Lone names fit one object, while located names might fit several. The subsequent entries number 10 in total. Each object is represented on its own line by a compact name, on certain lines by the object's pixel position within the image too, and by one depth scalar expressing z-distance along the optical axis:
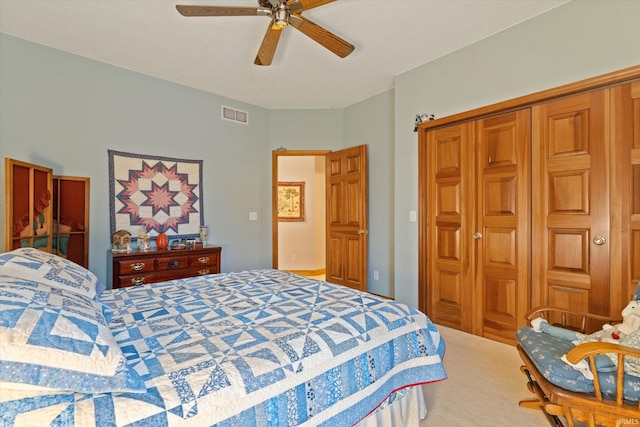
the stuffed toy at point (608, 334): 1.44
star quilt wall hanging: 3.33
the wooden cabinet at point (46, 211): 2.21
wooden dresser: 2.97
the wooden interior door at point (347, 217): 4.21
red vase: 3.40
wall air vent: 4.20
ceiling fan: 1.88
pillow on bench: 1.37
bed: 0.82
